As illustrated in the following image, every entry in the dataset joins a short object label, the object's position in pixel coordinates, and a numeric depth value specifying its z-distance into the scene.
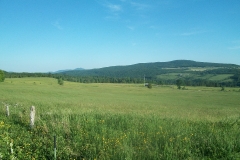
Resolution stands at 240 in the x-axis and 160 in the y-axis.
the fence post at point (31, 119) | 9.53
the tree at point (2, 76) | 81.62
